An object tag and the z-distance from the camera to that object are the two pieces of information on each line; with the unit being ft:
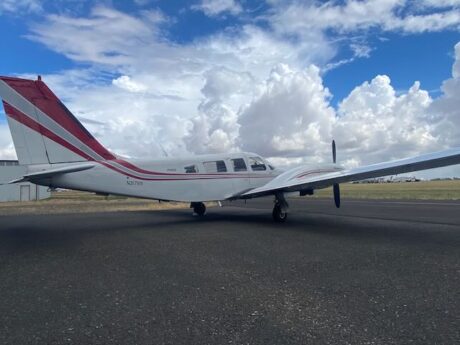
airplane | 39.81
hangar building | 165.56
